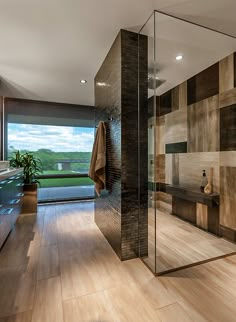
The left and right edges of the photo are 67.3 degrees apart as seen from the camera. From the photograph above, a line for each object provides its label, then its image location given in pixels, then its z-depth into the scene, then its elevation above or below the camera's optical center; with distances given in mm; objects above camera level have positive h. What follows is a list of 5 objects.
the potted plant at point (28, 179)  3740 -382
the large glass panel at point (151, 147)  2043 +173
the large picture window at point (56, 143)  4380 +472
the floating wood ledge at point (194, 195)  2596 -552
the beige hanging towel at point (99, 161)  2342 +7
